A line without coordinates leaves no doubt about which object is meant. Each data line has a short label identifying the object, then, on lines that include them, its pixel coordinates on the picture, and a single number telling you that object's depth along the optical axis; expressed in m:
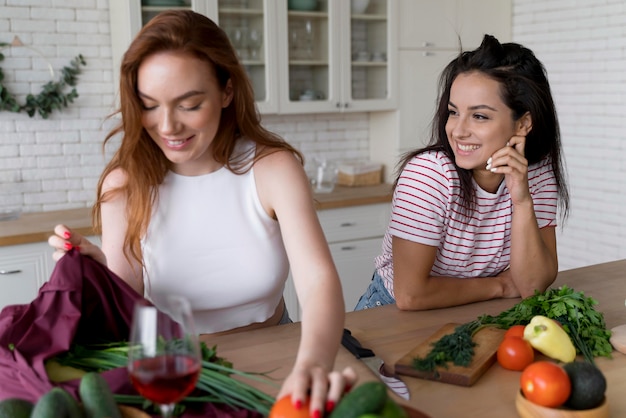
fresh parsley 1.49
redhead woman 1.59
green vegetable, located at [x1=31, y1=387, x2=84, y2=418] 0.94
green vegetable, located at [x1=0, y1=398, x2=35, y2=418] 0.96
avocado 1.22
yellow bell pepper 1.53
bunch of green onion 1.14
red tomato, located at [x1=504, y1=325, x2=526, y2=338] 1.57
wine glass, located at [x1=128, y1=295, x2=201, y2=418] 0.94
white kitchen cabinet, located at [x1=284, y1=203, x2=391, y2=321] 4.01
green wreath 3.67
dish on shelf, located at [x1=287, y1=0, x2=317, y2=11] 4.08
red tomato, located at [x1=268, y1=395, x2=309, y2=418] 0.98
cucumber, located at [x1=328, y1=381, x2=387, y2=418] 0.91
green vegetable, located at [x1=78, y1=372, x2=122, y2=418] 1.00
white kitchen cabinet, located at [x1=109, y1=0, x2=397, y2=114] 3.92
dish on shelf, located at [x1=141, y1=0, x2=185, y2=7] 3.69
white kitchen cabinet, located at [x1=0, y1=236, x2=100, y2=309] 3.24
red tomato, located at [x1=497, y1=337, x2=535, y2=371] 1.49
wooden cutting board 1.43
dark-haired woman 2.04
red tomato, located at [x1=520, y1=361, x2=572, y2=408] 1.21
